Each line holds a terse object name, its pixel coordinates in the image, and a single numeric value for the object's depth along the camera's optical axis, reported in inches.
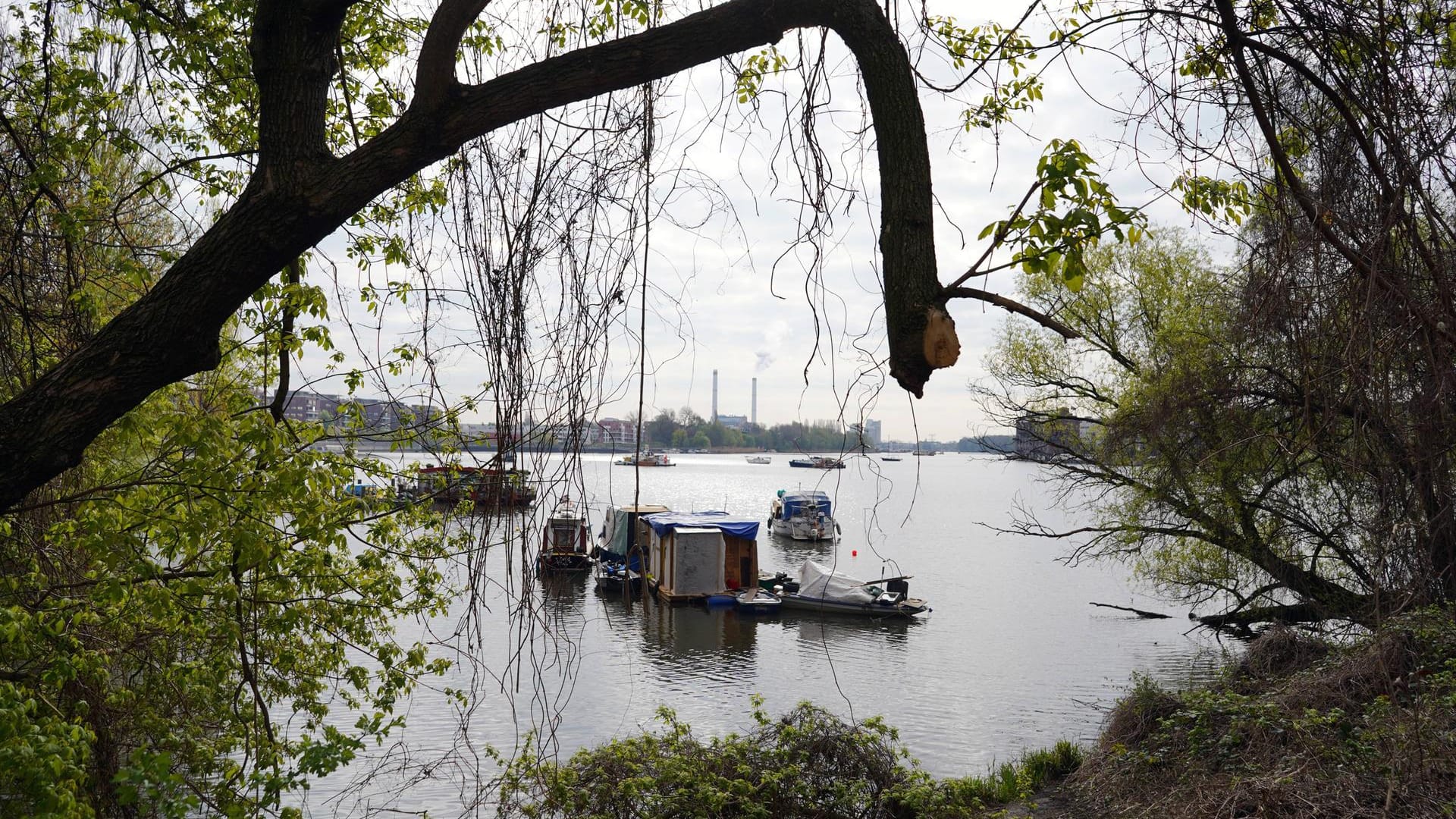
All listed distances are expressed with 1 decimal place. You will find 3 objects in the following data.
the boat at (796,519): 1577.3
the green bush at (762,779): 324.2
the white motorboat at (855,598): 952.9
